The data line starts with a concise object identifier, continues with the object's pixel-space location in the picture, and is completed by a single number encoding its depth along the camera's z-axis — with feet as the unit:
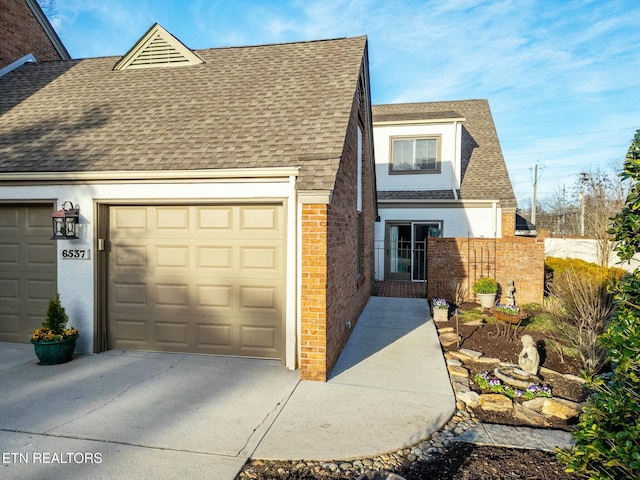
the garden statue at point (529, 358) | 18.43
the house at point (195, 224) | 18.65
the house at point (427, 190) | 45.60
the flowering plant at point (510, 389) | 16.14
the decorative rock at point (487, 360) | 20.44
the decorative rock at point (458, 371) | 18.51
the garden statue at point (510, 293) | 34.95
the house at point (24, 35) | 33.04
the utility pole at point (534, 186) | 97.88
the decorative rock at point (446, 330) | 26.38
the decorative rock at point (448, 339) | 23.95
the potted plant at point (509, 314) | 25.85
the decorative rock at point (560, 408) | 14.61
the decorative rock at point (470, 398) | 15.56
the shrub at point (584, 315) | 19.35
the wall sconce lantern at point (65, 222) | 20.49
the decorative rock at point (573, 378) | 17.92
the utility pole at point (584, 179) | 74.03
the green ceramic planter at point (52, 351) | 19.30
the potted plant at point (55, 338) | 19.33
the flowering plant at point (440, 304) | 29.73
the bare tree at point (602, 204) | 47.19
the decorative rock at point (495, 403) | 15.28
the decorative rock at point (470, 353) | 21.16
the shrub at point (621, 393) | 8.22
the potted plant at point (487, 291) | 33.47
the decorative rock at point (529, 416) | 14.27
